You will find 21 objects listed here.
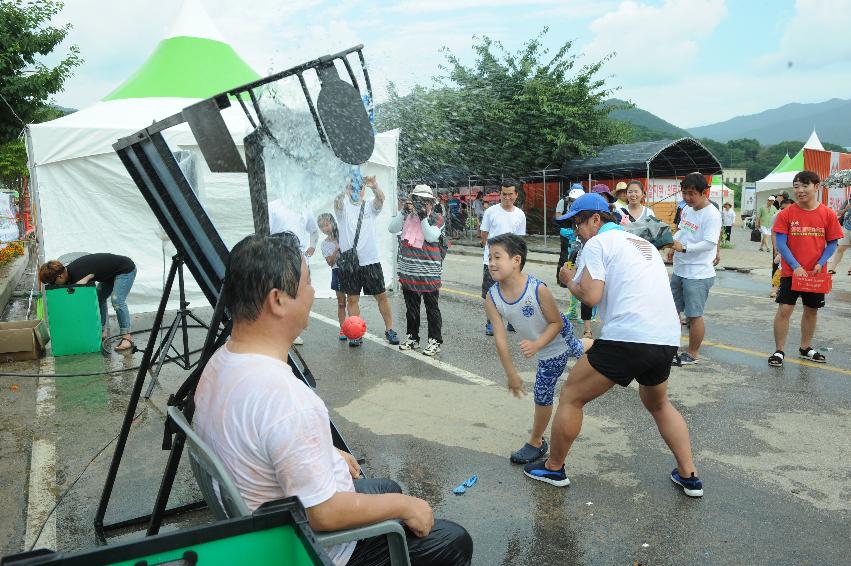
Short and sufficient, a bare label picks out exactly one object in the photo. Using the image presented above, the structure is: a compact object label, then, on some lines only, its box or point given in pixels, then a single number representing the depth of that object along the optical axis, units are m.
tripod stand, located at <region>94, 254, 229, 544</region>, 3.15
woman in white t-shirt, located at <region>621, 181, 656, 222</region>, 7.43
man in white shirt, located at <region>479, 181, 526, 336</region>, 7.95
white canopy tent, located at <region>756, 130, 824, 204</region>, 30.95
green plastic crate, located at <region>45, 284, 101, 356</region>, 7.16
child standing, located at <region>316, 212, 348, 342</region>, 7.27
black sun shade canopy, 20.50
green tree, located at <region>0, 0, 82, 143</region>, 17.58
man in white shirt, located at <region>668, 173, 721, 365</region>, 6.26
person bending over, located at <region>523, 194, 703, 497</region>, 3.49
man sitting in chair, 1.76
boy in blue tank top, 3.93
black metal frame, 2.38
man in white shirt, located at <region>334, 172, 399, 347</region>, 7.18
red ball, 5.96
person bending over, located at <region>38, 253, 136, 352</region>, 7.20
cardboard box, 7.04
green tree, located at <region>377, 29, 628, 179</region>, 23.70
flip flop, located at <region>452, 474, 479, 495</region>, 3.84
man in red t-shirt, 6.19
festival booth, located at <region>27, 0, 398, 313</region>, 8.84
